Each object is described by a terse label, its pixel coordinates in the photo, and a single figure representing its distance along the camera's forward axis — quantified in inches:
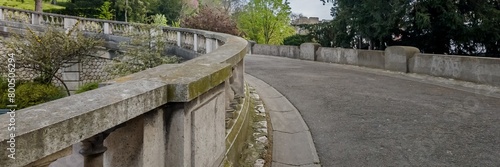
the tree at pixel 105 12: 1039.0
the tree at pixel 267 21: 1062.4
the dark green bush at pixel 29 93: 311.5
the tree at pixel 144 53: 319.6
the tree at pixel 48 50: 343.9
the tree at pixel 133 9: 1116.5
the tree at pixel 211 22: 928.3
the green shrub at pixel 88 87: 339.6
